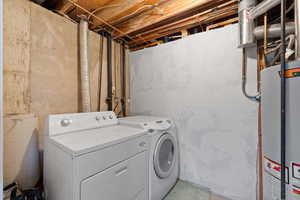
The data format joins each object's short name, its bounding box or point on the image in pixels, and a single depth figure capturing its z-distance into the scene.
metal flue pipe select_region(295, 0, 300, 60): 0.94
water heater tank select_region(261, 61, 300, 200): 0.78
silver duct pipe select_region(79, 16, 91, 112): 1.70
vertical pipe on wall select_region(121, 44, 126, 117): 2.53
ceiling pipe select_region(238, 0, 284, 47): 1.34
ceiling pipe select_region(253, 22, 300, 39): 1.16
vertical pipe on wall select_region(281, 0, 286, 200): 0.82
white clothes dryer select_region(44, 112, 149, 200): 0.86
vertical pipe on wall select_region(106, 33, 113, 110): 2.15
